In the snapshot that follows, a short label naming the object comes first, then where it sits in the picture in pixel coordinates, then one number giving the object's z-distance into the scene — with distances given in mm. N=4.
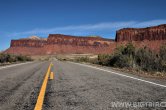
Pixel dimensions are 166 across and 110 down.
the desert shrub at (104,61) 17481
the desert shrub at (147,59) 10171
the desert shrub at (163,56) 9586
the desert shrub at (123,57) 12959
